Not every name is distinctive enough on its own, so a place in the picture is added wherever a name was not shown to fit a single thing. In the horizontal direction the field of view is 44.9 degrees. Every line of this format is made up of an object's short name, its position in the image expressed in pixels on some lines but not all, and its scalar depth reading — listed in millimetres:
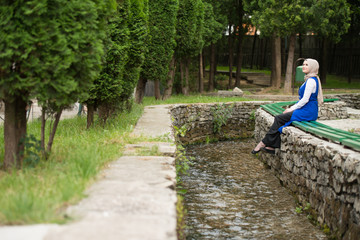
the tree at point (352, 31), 26259
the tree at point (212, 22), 22361
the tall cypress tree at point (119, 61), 8594
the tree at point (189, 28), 18375
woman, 8250
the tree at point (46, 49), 4617
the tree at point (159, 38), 15797
